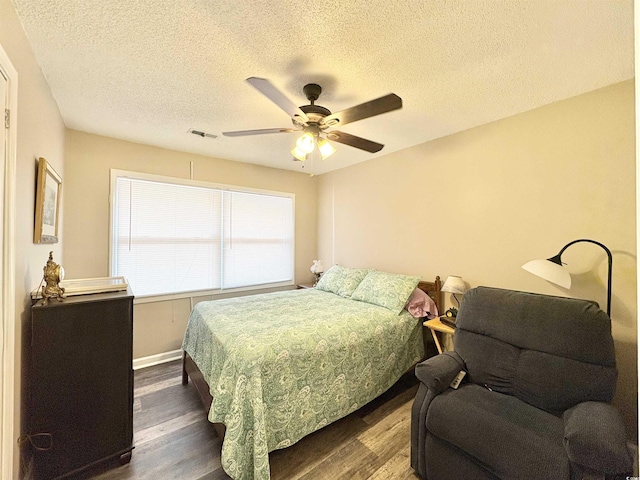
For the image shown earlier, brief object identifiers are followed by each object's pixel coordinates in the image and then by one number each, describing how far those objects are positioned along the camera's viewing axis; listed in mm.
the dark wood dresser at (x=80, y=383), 1468
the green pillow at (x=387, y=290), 2717
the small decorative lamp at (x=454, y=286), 2557
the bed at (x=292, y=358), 1579
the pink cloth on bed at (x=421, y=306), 2738
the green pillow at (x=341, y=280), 3271
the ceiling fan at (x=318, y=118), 1523
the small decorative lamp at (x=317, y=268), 4281
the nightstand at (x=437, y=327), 2334
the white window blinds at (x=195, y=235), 3059
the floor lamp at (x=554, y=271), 1746
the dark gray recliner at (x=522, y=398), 1185
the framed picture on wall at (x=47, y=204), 1665
